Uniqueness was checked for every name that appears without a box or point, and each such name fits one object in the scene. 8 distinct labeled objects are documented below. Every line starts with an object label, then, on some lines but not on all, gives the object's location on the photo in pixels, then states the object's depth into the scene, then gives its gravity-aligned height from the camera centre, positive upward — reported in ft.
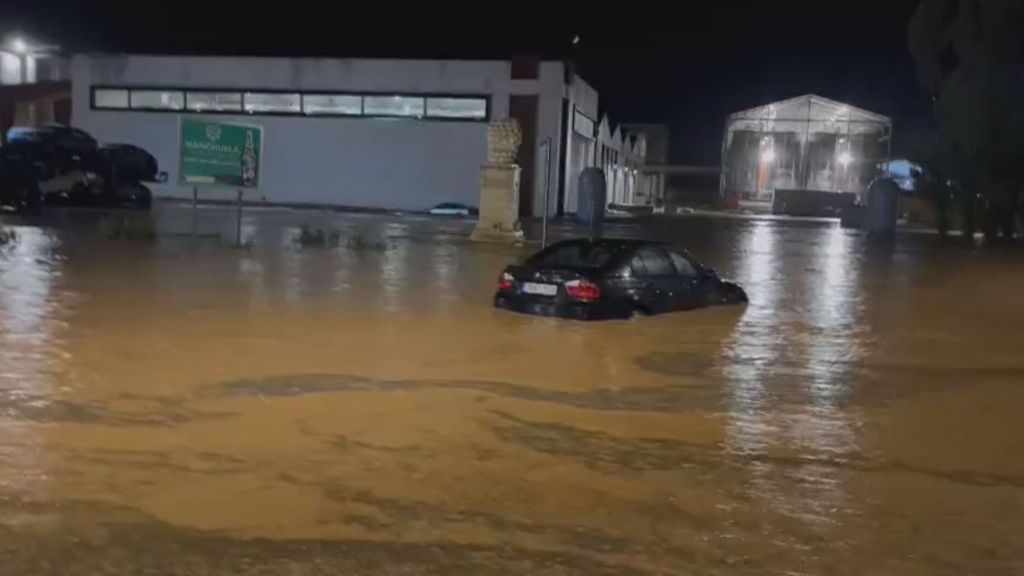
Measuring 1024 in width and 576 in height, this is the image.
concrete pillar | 102.06 -1.60
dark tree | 150.30 +12.58
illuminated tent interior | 212.64 +10.23
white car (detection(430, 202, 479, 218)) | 164.55 -3.67
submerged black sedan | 52.11 -4.13
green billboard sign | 94.22 +1.56
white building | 169.37 +9.33
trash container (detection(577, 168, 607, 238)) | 135.13 -0.54
